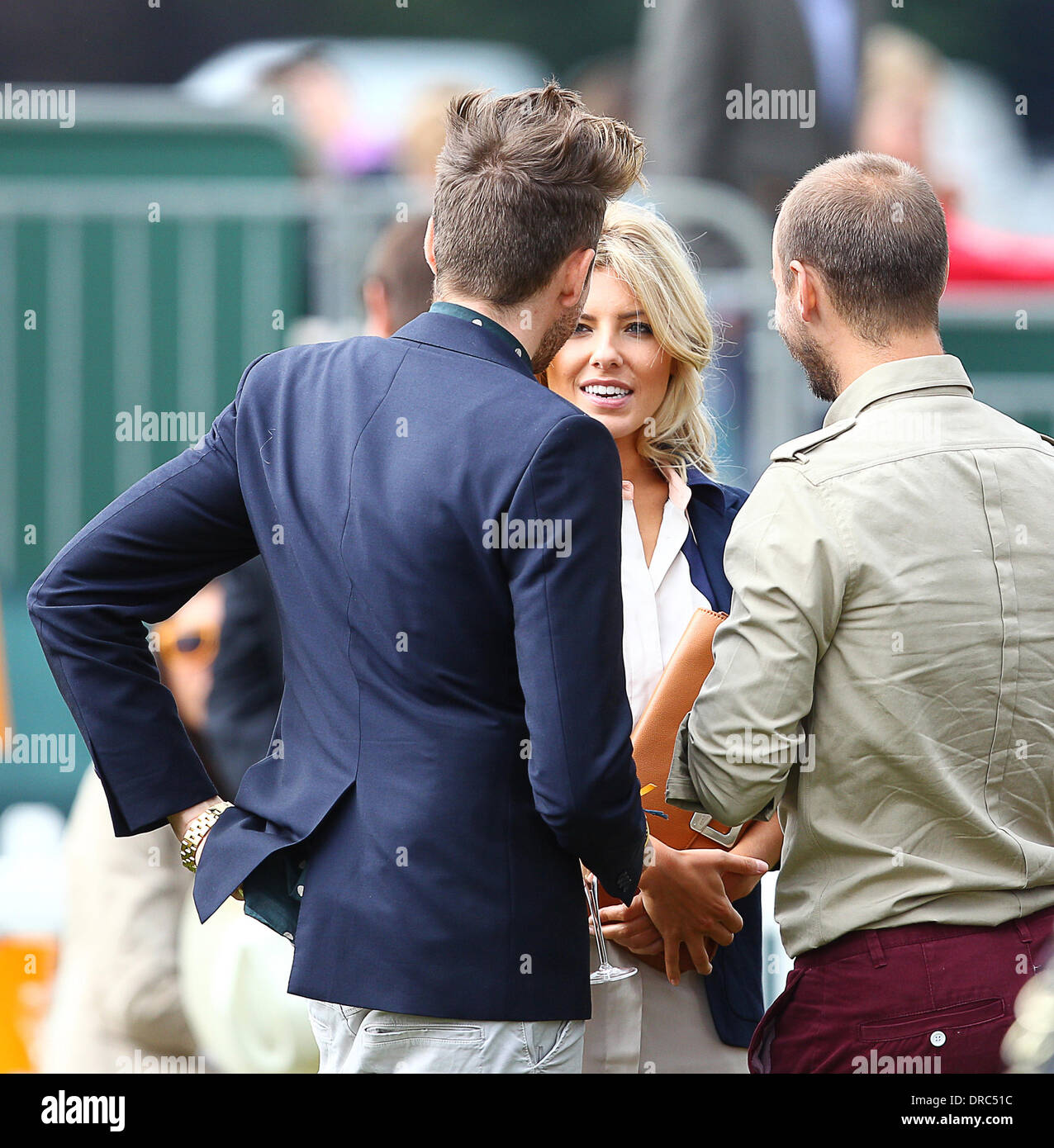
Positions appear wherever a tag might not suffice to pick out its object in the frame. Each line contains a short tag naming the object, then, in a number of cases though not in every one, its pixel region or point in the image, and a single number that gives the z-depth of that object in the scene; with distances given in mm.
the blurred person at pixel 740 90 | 9641
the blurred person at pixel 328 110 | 12211
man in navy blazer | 3328
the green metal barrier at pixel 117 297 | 8016
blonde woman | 4656
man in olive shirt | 3619
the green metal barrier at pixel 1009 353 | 9195
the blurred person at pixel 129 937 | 6758
